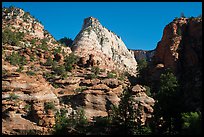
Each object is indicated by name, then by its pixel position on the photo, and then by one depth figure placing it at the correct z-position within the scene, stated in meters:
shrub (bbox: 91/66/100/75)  61.78
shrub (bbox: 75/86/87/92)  53.11
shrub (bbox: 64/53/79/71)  62.26
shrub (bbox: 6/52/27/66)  57.62
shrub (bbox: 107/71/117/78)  58.93
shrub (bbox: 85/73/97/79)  57.89
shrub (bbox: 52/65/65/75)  58.88
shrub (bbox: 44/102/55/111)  43.94
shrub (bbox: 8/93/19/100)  44.19
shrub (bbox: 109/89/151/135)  40.03
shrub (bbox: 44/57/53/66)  62.78
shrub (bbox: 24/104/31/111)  43.32
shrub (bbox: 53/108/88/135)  38.31
